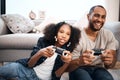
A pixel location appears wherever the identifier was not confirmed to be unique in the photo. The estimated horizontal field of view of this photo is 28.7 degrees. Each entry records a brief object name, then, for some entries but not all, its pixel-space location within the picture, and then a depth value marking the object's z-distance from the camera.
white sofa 1.27
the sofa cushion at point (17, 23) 1.50
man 0.81
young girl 0.84
